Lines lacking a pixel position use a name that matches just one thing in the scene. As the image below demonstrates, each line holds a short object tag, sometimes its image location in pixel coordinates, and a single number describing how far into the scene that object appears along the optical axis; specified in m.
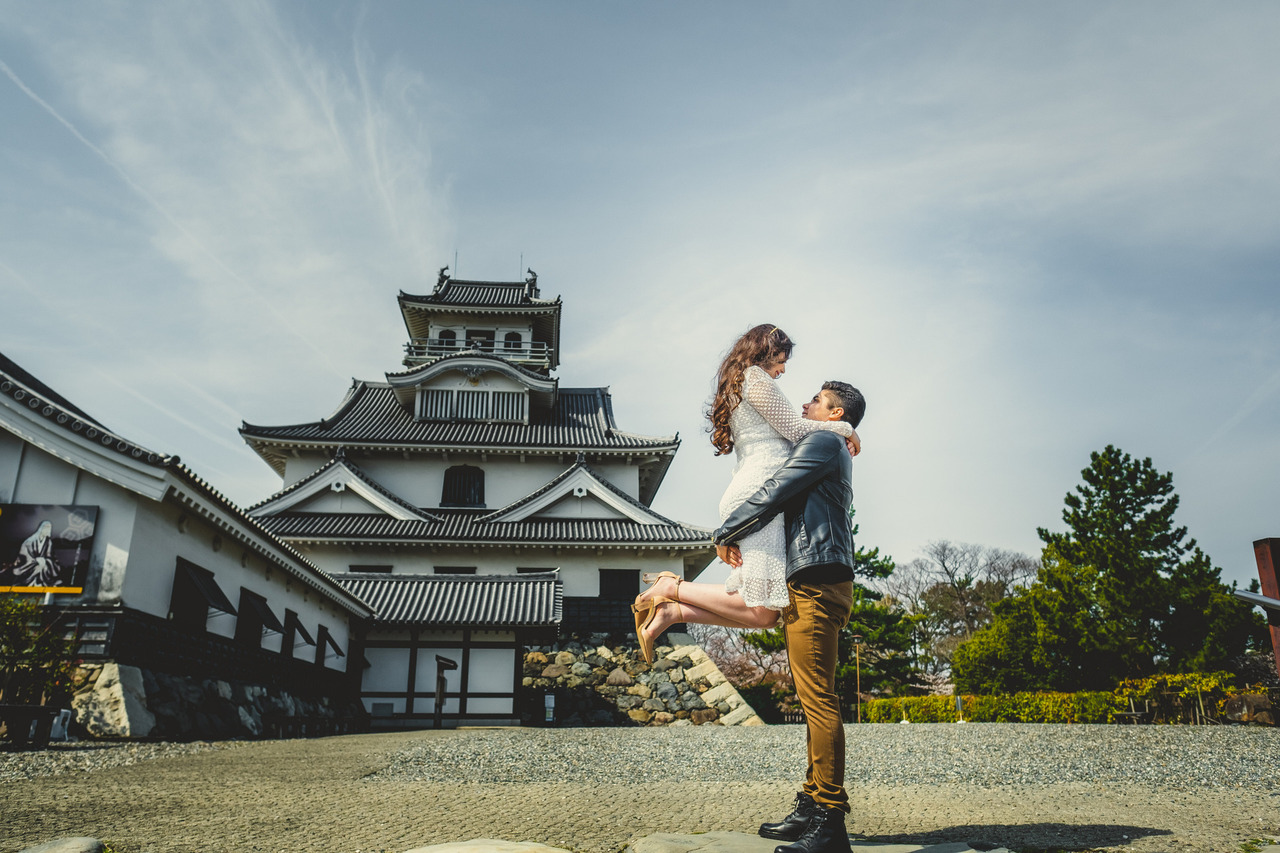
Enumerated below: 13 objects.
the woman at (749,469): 2.99
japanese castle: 17.47
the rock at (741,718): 18.25
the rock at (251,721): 10.84
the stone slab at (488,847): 2.50
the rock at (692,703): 18.88
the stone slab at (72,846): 2.52
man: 2.74
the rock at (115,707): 8.24
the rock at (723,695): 18.84
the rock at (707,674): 19.33
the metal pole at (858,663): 26.01
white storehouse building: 8.91
